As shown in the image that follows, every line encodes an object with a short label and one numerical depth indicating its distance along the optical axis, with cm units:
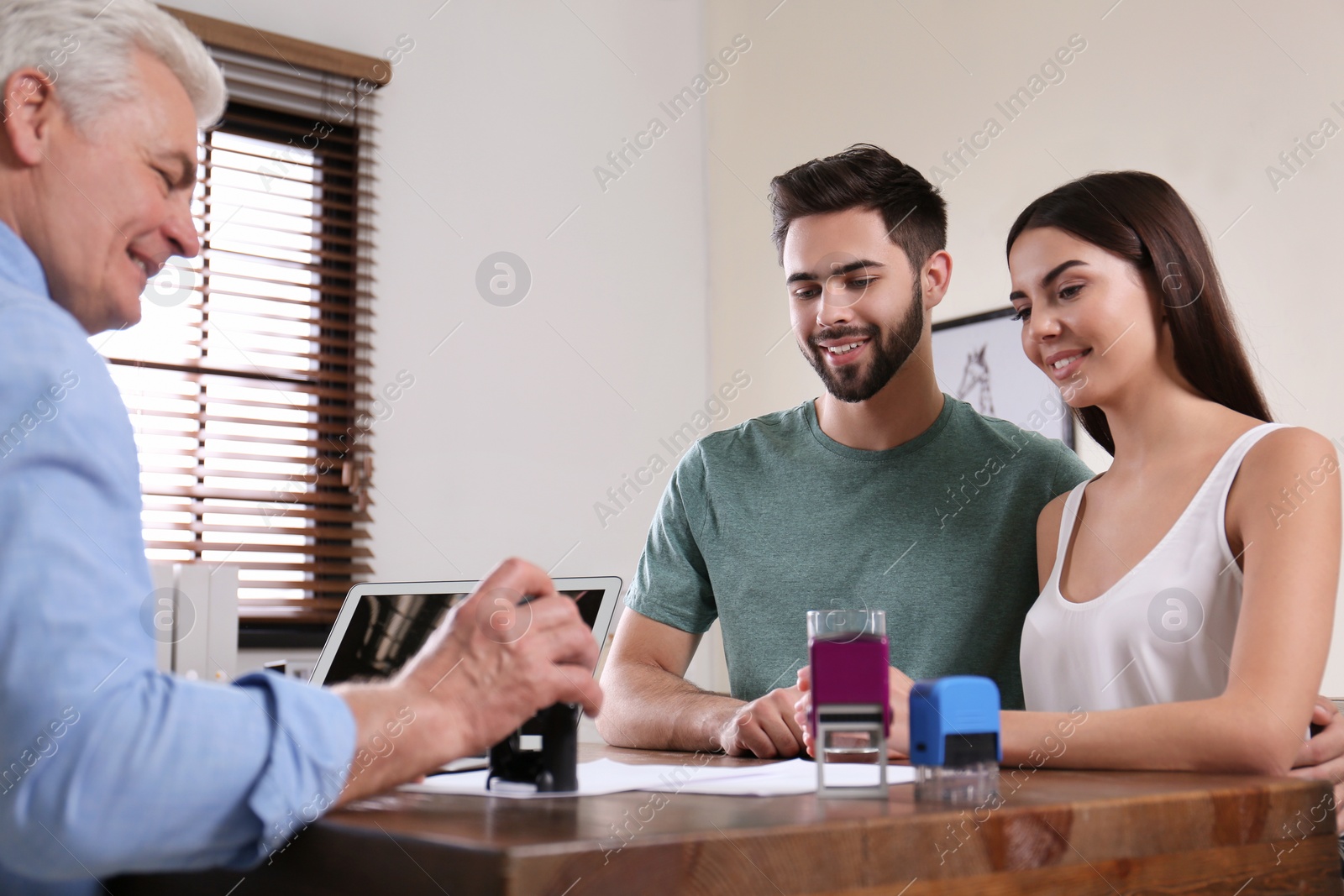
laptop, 158
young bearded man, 165
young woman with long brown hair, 108
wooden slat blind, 306
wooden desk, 62
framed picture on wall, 285
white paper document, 83
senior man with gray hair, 64
